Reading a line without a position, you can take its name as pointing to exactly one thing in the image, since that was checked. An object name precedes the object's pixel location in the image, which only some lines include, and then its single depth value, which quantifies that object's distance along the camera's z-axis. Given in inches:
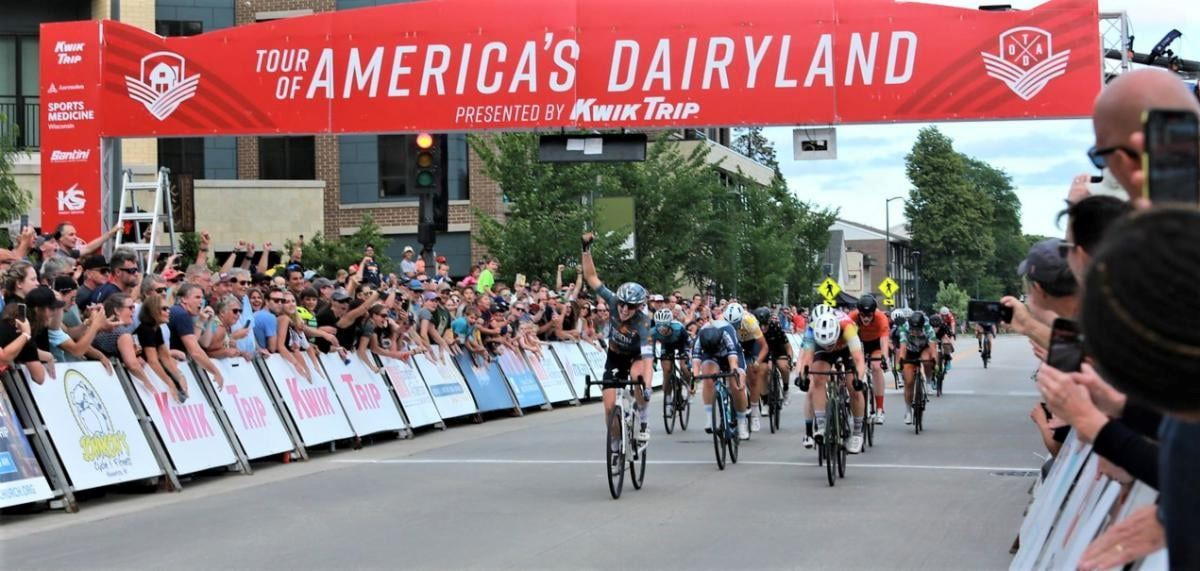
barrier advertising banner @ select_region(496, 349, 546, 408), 978.1
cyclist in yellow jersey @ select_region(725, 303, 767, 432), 803.9
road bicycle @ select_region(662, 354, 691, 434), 829.2
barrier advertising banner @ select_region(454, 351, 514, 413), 912.3
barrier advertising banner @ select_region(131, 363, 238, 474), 549.0
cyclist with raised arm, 571.8
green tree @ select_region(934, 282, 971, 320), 4975.4
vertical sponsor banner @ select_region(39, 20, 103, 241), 847.7
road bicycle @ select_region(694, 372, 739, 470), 614.9
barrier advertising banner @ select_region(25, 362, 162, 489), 486.3
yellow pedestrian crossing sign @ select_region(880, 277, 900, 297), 2851.9
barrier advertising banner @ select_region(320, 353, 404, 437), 726.5
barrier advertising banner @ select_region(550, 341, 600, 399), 1103.6
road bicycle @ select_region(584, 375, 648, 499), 514.9
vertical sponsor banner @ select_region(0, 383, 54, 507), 454.0
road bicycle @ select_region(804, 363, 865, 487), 551.5
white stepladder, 770.2
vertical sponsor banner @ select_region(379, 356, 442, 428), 796.0
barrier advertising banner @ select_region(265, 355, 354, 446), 666.8
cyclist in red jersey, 723.4
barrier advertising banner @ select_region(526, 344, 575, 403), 1039.0
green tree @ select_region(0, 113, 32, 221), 1074.1
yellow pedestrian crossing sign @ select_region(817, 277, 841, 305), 1999.1
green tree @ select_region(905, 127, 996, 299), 5398.6
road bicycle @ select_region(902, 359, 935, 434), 821.9
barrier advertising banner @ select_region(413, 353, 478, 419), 844.6
